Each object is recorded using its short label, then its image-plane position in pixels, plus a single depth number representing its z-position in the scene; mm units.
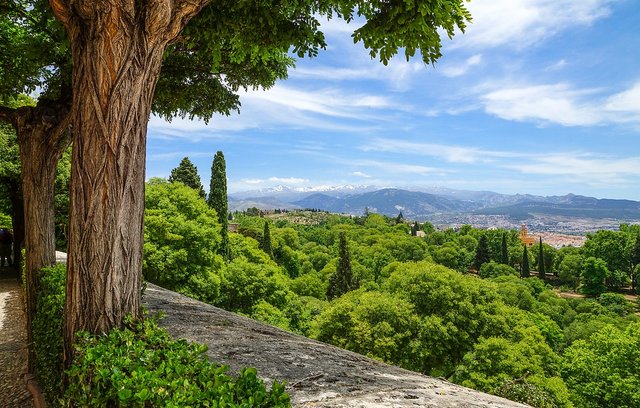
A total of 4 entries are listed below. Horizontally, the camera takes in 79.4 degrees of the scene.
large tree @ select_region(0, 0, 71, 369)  5570
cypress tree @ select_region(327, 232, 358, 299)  49094
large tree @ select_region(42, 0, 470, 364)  2990
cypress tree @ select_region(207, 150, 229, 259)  38094
